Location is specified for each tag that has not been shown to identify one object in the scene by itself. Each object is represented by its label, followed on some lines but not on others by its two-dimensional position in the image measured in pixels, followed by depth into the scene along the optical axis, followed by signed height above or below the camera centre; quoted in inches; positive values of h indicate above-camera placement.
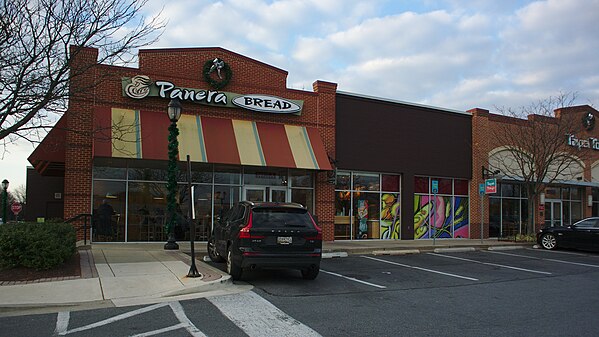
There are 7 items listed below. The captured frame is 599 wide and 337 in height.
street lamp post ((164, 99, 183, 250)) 538.3 +31.3
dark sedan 725.3 -65.6
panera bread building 617.0 +56.2
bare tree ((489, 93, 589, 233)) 893.8 +88.2
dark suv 380.8 -38.4
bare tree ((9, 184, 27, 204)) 3419.3 -35.6
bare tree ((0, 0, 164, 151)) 399.9 +116.0
